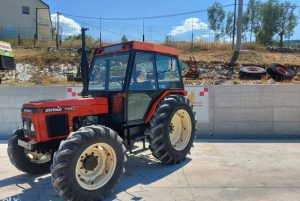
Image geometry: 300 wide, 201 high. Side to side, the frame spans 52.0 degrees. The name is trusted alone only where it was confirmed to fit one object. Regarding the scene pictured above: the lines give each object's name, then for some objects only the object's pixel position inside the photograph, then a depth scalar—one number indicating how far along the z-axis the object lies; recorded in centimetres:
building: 3312
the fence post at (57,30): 1770
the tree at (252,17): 3475
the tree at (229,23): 3274
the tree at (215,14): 3817
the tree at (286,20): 3219
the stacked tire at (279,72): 1217
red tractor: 421
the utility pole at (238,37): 1408
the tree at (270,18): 3216
